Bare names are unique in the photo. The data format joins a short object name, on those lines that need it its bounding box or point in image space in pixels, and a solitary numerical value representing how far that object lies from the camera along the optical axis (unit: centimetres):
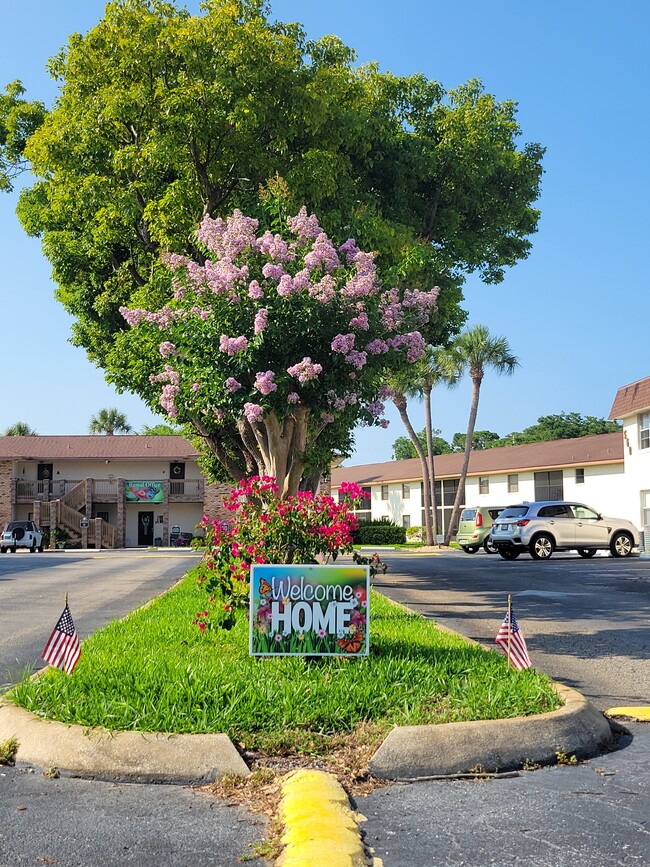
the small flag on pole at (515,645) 747
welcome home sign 736
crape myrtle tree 1138
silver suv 2894
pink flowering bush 808
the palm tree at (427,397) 4519
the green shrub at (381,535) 5203
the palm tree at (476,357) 4734
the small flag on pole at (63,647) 694
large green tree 1400
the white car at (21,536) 4472
